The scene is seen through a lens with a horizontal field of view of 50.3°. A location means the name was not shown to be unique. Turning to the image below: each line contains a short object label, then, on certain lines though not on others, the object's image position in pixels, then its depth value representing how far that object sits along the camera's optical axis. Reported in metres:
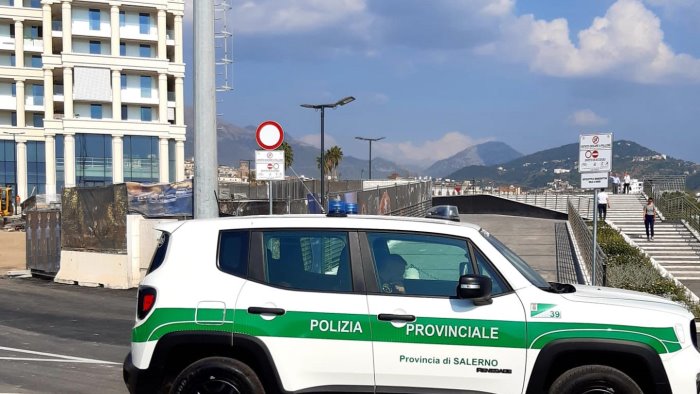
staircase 23.88
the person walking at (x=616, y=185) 48.91
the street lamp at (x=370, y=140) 56.25
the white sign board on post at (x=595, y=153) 12.80
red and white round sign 13.31
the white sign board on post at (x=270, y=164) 12.97
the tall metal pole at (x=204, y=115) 10.27
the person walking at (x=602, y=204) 31.06
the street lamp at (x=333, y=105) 29.61
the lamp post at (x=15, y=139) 71.31
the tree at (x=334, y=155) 92.56
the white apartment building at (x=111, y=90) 63.16
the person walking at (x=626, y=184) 48.53
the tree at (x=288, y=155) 76.78
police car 5.24
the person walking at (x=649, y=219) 27.67
